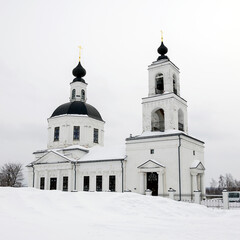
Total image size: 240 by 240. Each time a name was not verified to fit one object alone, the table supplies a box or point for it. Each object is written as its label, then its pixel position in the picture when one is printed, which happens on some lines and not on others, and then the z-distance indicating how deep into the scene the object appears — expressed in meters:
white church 24.11
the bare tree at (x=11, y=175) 56.81
